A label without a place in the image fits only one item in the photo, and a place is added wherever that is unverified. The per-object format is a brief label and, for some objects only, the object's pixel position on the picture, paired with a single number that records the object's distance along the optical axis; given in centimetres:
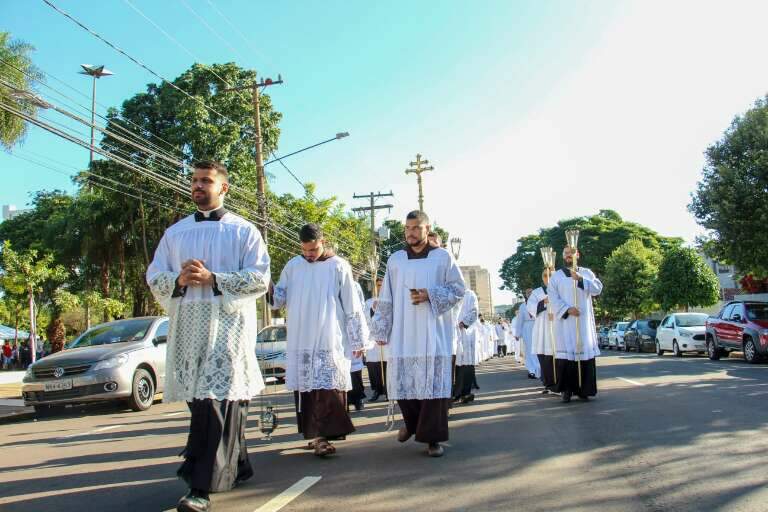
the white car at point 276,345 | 1742
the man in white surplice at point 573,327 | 1049
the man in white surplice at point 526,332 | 1655
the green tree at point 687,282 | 3578
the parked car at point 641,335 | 3162
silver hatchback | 1164
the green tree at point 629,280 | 4678
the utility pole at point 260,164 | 2314
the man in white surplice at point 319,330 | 660
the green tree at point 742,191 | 2183
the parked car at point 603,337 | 4083
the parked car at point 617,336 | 3604
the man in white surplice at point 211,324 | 460
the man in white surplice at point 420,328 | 641
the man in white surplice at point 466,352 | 972
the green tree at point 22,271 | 2258
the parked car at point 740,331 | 1853
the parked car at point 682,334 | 2359
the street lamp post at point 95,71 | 3123
